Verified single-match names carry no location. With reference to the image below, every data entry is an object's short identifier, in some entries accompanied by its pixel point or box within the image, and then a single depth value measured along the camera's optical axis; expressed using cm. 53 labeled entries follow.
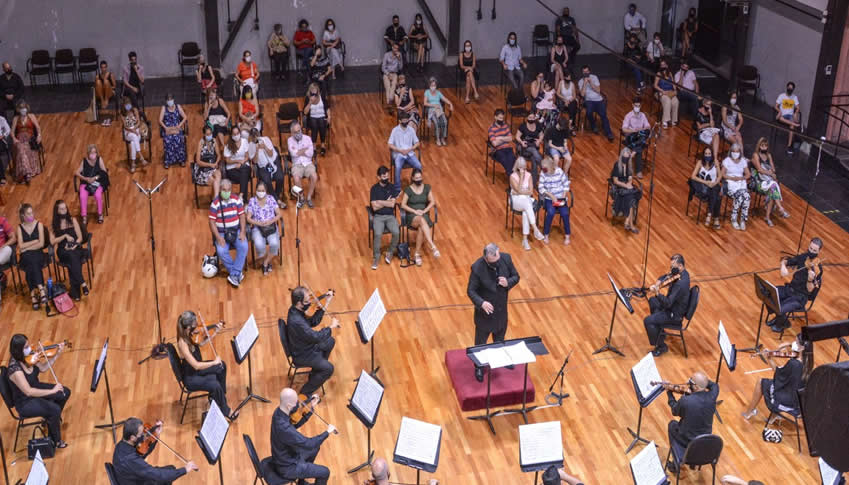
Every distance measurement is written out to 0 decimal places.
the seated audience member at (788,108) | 1254
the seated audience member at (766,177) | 1071
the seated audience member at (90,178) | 1053
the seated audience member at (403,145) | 1140
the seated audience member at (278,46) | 1611
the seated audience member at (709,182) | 1057
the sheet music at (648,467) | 552
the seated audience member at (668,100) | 1383
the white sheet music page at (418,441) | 580
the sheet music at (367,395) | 617
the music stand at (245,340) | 691
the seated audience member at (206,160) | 1098
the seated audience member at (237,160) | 1067
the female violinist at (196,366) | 691
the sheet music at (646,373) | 664
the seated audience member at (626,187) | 1045
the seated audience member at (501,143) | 1174
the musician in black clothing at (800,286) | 859
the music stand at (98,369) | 652
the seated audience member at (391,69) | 1475
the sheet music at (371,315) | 716
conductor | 738
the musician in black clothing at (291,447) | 596
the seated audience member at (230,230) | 923
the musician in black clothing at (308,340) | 725
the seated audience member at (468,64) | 1492
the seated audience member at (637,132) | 1197
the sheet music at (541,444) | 581
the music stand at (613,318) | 771
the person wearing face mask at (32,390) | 663
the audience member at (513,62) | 1519
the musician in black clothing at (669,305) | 798
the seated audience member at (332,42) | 1598
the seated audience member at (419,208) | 976
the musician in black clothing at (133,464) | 576
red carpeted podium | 745
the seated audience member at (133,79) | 1421
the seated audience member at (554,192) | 1021
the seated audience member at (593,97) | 1344
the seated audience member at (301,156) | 1105
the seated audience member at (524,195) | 1020
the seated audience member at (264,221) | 938
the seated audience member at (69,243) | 889
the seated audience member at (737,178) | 1059
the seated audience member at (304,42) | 1600
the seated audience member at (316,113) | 1236
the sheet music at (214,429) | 573
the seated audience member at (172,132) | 1205
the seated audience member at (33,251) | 876
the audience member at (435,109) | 1307
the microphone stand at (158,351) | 810
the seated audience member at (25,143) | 1166
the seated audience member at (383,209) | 966
